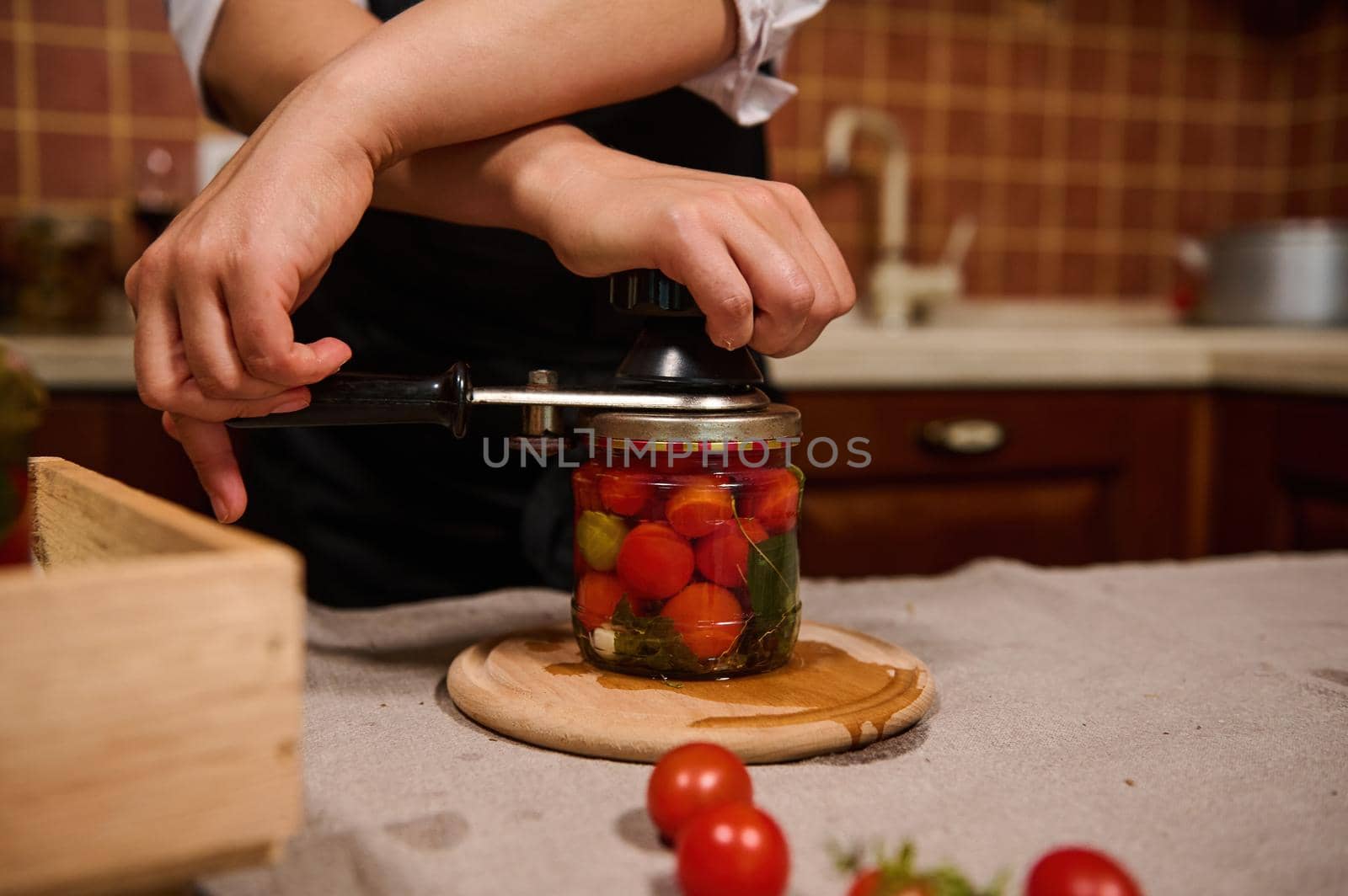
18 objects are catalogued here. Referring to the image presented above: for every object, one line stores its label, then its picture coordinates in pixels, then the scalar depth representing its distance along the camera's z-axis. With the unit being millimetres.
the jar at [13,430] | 498
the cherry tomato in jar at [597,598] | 721
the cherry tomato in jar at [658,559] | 693
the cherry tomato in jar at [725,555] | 698
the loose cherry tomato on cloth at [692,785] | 516
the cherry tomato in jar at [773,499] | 715
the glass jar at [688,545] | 694
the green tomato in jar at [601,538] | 715
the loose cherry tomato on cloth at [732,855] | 454
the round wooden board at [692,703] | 623
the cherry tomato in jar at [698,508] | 690
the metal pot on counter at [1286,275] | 2135
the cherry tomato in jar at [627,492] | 707
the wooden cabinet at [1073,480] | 1776
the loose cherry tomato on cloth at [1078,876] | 440
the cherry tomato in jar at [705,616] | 702
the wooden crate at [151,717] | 396
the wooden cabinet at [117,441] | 1555
